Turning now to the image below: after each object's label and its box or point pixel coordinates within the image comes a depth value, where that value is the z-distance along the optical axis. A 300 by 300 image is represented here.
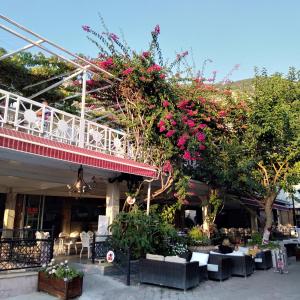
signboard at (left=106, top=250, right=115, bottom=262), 10.26
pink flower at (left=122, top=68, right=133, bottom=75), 12.23
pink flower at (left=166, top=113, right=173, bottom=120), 12.22
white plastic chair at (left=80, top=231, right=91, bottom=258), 12.92
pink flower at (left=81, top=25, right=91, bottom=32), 12.56
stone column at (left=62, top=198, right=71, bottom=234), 16.88
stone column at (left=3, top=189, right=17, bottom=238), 14.39
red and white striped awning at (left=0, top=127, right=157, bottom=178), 7.59
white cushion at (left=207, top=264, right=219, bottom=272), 10.63
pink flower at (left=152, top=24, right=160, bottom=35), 12.84
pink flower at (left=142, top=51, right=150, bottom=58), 12.59
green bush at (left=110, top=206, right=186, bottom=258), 10.39
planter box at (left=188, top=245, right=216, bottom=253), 14.36
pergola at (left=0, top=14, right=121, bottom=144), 8.94
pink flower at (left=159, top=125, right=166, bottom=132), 12.25
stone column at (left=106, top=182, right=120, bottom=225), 12.12
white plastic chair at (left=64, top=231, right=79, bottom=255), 14.09
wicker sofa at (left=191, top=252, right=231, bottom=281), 10.59
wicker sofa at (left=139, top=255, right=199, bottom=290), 9.15
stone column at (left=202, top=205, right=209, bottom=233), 16.77
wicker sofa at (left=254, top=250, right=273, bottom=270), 13.22
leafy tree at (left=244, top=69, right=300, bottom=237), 15.34
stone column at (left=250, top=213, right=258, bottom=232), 22.55
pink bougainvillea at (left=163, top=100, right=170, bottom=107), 12.44
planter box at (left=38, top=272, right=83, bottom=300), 7.97
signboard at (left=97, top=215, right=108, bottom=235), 11.83
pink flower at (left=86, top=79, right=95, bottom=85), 12.98
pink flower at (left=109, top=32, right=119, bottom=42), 12.55
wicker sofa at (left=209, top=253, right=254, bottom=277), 11.42
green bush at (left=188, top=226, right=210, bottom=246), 14.98
